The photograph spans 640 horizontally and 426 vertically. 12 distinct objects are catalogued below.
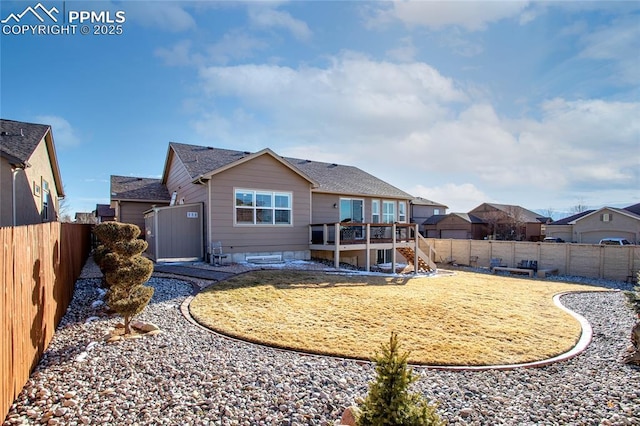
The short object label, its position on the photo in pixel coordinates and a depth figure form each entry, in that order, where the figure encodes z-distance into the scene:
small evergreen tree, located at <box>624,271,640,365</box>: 5.36
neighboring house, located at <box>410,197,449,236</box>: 37.66
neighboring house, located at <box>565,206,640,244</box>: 25.92
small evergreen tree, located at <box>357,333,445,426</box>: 2.00
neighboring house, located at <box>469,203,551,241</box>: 35.44
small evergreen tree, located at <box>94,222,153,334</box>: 5.18
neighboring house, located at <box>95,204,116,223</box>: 21.55
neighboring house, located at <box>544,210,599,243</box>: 30.37
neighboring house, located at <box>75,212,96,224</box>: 33.41
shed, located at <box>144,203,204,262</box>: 12.79
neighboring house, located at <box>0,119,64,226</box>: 10.79
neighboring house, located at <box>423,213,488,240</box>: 35.44
